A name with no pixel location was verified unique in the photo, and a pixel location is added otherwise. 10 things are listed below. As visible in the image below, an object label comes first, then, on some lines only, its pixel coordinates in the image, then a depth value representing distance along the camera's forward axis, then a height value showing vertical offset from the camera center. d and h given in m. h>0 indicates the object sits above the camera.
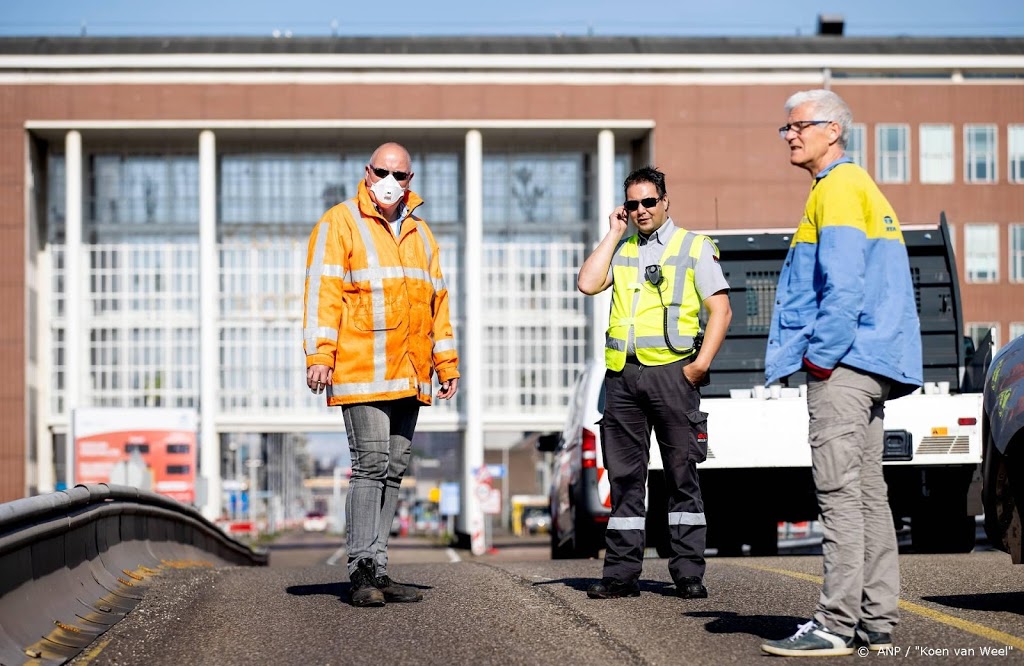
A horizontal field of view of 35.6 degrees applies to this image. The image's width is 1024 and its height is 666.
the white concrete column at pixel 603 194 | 53.38 +4.99
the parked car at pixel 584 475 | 13.20 -1.17
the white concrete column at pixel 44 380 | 54.56 -1.31
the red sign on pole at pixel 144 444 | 46.66 -3.02
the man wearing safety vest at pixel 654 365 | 7.95 -0.13
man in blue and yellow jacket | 5.79 -0.11
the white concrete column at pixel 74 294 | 53.31 +1.61
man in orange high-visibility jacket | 7.84 +0.02
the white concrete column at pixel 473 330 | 54.06 +0.34
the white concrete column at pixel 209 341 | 53.22 +0.01
